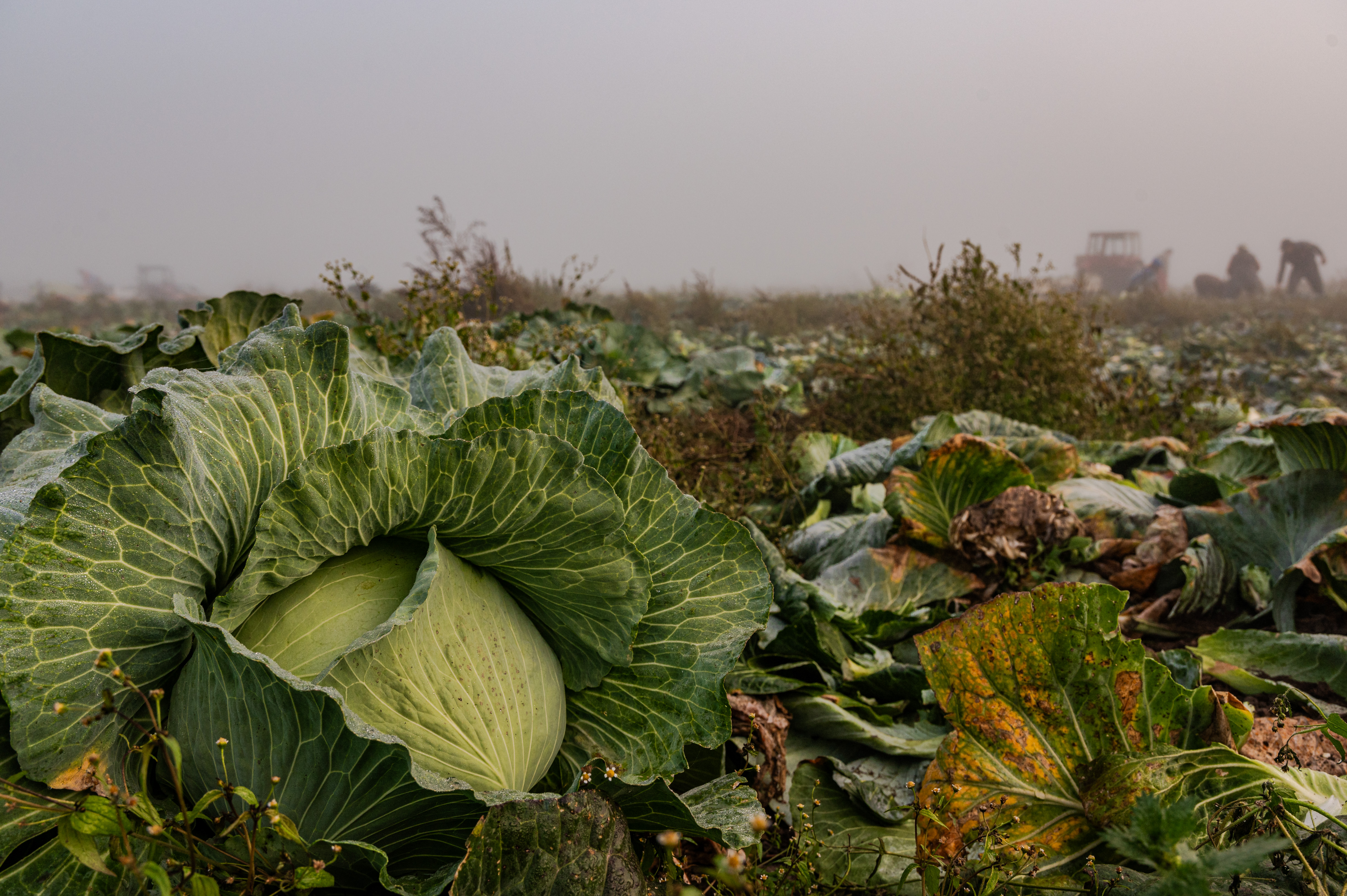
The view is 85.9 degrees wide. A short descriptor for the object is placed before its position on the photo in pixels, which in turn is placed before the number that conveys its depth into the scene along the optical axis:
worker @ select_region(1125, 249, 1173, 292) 22.91
